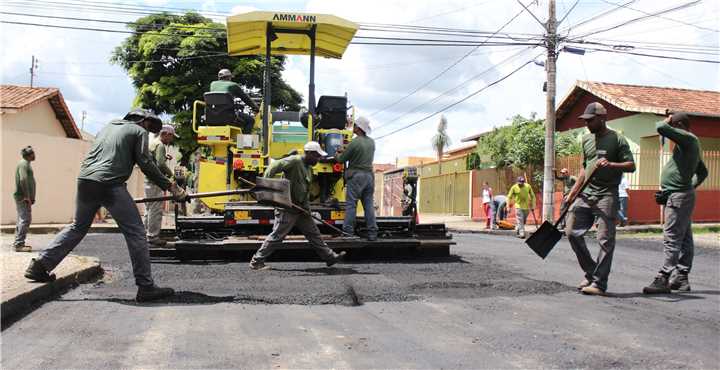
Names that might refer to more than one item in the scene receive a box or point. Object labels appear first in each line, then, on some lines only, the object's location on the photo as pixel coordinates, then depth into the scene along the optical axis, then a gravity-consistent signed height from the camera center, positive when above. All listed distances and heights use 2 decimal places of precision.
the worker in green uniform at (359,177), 8.62 +0.38
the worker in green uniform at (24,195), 9.80 +0.03
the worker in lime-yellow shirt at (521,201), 15.57 +0.23
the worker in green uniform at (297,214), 7.62 -0.11
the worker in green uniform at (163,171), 8.71 +0.32
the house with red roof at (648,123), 18.30 +2.93
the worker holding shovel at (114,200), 5.60 -0.01
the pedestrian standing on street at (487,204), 19.00 +0.18
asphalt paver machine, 8.70 +0.79
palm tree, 60.72 +6.31
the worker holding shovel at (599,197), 6.08 +0.15
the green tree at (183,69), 26.14 +5.30
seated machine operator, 9.46 +1.54
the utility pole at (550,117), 17.28 +2.49
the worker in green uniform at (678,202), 6.23 +0.13
